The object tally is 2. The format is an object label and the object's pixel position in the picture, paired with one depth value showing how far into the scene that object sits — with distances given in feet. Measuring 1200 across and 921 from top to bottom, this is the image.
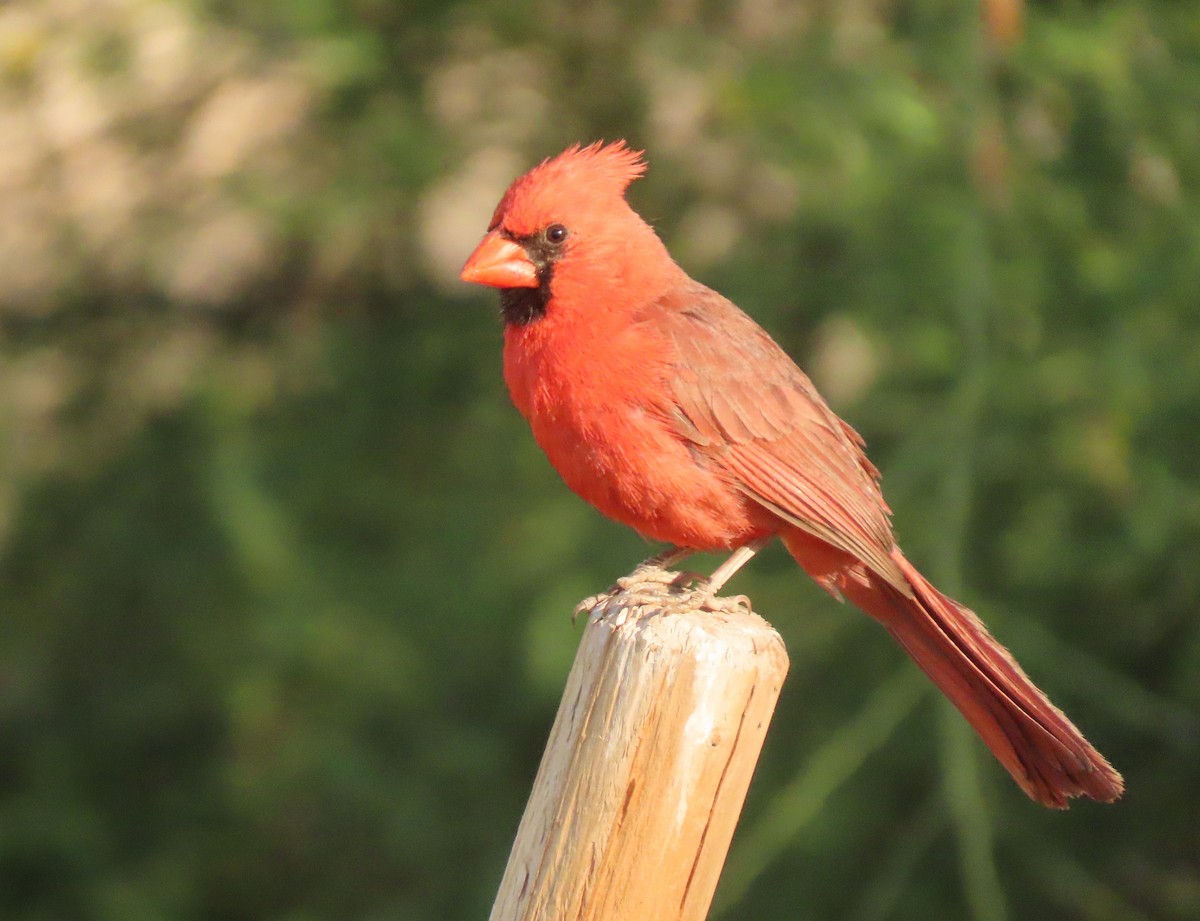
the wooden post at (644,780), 13.91
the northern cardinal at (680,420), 14.28
